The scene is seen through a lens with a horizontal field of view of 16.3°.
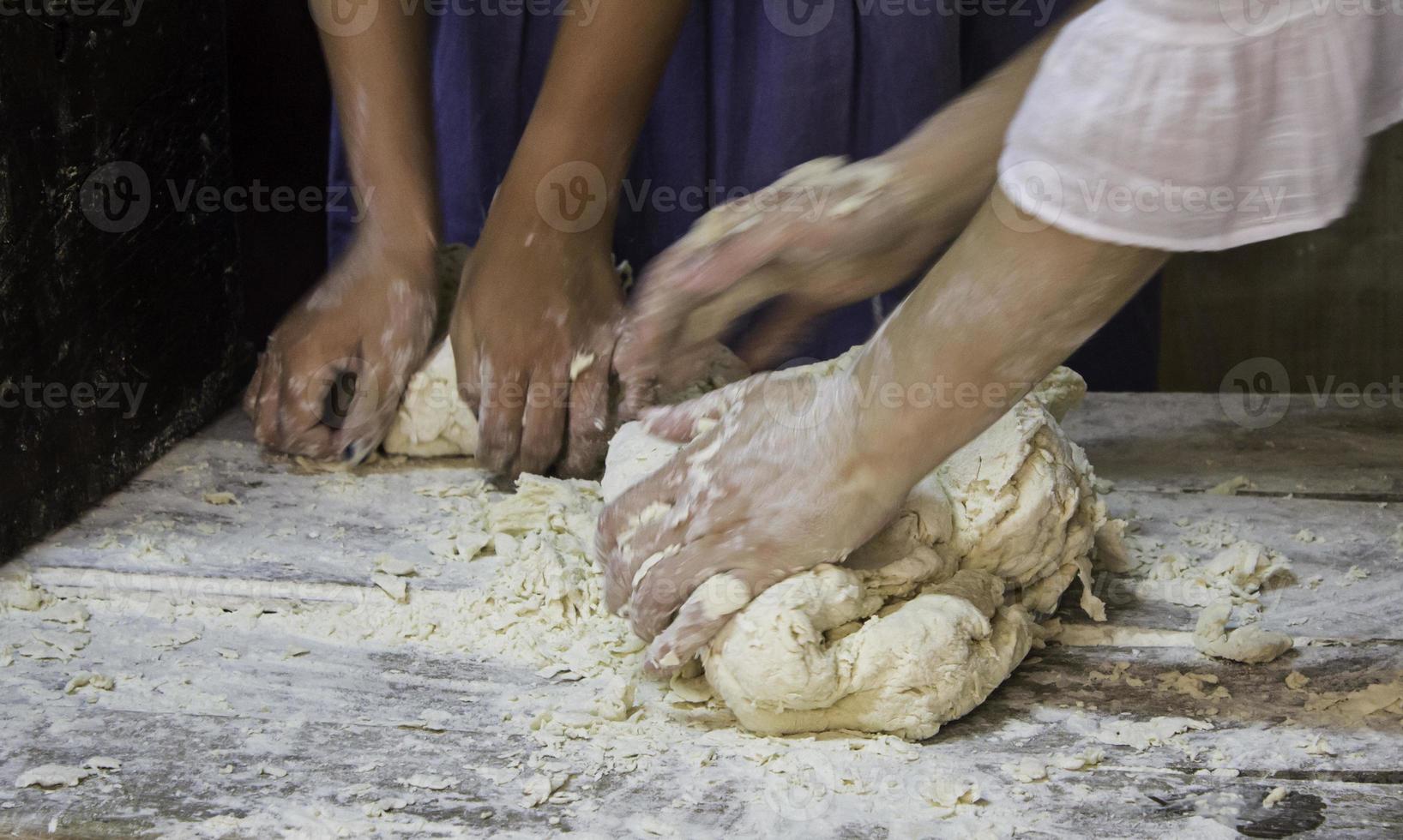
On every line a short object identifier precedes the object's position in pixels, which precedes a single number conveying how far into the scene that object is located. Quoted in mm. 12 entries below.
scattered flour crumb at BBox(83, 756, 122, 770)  2676
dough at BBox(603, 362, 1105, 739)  2702
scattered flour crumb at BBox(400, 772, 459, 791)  2669
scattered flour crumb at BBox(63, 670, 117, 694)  2733
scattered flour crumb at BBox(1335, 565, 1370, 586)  2829
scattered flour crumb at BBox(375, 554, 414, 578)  2845
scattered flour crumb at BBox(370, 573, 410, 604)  2819
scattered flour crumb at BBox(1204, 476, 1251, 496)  2946
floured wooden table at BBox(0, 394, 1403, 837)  2653
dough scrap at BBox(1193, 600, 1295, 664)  2752
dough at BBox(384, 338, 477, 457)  2981
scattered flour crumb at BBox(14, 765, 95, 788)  2663
